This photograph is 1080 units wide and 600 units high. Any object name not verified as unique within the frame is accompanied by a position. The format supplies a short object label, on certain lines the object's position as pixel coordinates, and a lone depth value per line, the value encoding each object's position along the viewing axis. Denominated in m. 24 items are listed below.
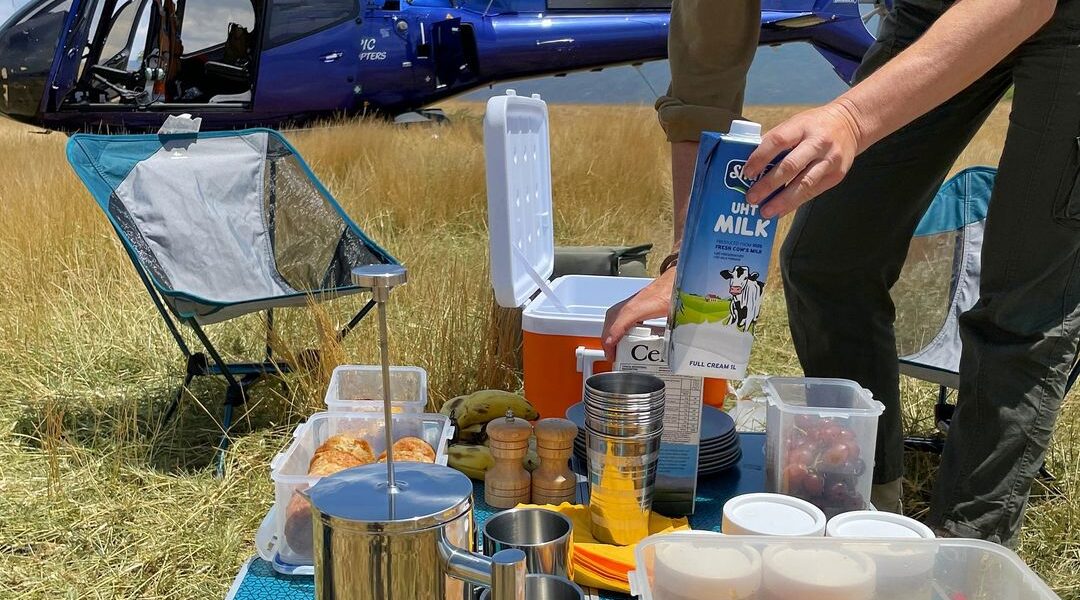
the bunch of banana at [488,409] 1.53
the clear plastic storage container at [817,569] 0.83
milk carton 0.99
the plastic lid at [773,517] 0.96
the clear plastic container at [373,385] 1.51
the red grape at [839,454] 1.14
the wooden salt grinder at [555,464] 1.24
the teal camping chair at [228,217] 2.57
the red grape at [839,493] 1.14
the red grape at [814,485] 1.15
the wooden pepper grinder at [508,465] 1.24
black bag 2.56
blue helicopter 7.51
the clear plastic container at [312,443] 1.10
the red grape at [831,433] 1.15
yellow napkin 1.05
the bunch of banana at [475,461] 1.39
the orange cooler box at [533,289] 1.65
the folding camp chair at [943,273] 2.39
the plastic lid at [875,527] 0.98
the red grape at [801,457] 1.16
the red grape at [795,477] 1.16
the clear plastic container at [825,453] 1.14
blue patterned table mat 1.07
